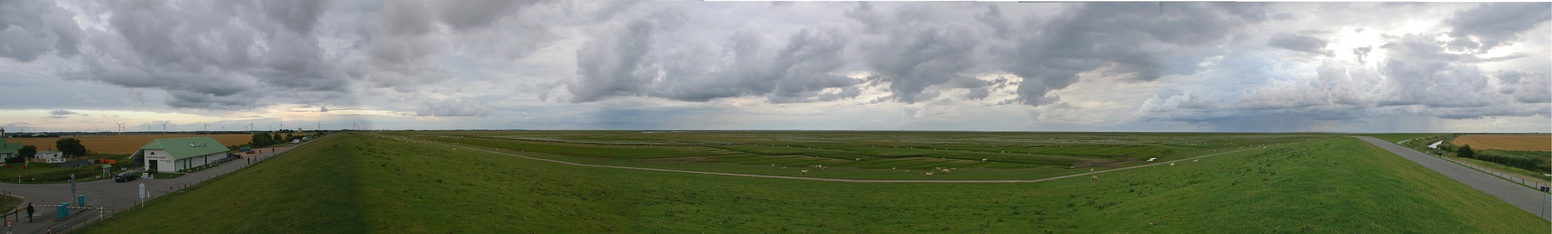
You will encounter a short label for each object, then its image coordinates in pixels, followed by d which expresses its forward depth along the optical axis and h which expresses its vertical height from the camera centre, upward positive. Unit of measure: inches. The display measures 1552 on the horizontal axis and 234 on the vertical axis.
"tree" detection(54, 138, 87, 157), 3458.7 -86.1
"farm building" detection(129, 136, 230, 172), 2561.5 -101.4
